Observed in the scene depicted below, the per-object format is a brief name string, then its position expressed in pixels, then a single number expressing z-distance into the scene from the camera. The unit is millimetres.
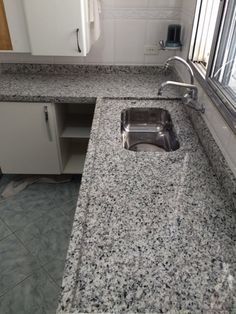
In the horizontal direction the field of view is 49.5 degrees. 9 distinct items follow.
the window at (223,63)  1044
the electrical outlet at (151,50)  1968
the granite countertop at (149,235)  605
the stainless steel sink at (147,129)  1483
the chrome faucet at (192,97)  1261
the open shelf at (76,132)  1927
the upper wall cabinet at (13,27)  1570
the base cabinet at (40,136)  1747
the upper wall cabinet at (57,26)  1499
